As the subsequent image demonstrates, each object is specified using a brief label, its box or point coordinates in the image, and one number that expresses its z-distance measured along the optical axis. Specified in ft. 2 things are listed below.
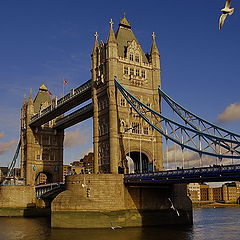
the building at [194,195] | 635.25
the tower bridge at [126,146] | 162.50
